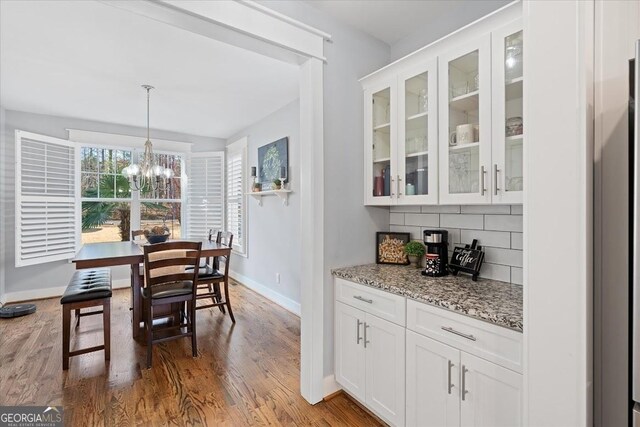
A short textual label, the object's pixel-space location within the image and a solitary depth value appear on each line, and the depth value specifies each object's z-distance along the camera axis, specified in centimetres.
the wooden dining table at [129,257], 262
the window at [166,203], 524
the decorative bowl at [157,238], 342
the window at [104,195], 480
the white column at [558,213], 94
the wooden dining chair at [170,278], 253
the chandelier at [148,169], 375
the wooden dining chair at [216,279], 336
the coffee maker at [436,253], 191
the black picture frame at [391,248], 229
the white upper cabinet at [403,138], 190
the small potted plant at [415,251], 216
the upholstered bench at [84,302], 242
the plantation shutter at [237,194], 510
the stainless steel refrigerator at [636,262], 82
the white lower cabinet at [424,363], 128
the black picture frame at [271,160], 399
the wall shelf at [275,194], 386
